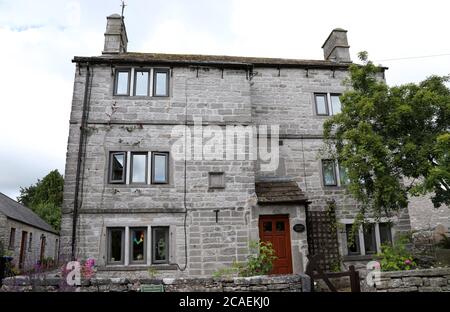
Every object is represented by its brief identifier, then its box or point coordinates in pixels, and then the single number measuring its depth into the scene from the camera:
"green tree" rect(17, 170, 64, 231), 39.91
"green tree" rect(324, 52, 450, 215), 8.54
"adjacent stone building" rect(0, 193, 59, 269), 21.11
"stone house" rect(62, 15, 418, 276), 11.33
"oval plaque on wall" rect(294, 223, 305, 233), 11.34
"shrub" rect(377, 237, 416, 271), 8.27
